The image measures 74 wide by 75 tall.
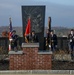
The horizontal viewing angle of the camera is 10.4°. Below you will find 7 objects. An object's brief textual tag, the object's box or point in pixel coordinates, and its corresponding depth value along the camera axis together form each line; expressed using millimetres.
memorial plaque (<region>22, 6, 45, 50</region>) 24156
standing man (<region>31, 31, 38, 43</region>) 21964
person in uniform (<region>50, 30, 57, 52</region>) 26203
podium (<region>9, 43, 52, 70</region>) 19359
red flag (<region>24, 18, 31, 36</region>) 20375
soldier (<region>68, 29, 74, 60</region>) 24844
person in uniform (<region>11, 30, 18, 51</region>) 25019
